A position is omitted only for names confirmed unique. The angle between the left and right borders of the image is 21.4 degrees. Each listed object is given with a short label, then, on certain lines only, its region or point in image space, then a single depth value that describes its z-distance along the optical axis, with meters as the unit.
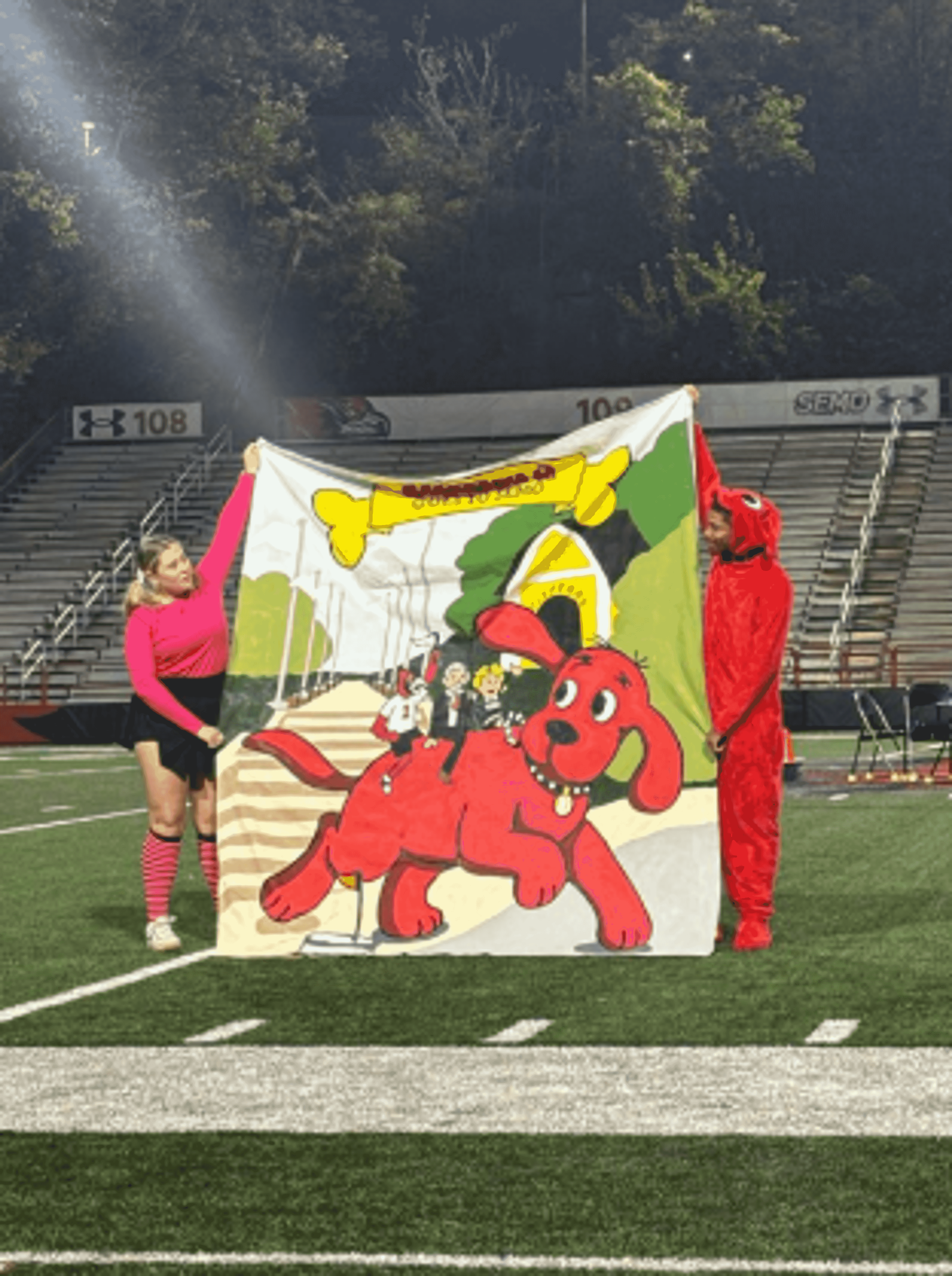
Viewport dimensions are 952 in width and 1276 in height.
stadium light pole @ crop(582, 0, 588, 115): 62.75
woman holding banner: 10.44
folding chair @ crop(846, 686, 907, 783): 22.88
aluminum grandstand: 43.22
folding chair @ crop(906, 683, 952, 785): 21.69
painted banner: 10.08
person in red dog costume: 10.21
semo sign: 48.84
